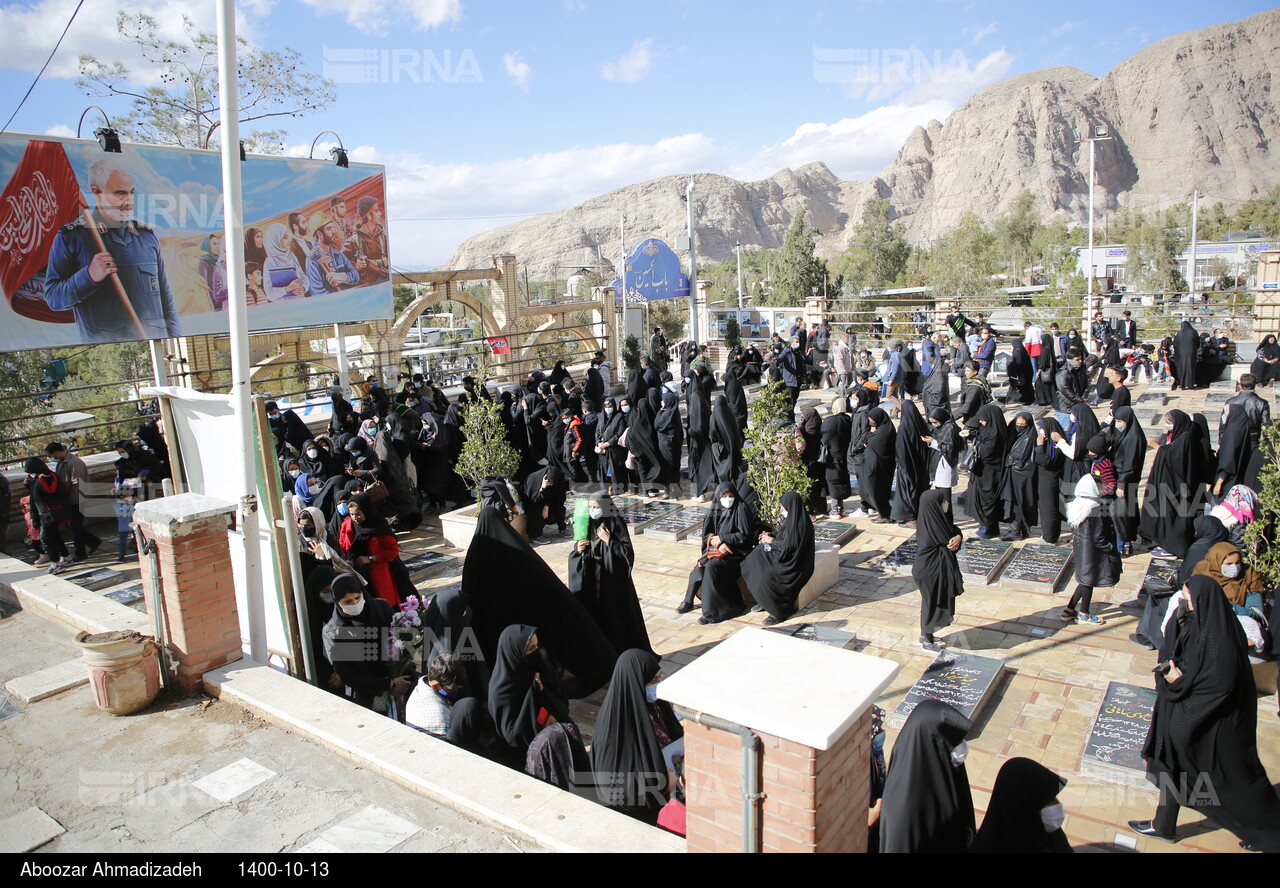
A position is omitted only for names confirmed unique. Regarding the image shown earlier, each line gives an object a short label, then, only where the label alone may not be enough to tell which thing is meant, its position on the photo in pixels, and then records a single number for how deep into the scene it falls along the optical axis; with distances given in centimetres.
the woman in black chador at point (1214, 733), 370
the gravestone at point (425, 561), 845
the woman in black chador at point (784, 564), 645
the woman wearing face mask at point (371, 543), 605
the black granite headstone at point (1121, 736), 432
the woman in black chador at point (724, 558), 667
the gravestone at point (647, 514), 948
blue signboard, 1802
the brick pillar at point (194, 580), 456
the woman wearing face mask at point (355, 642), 487
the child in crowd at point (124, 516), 879
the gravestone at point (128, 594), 765
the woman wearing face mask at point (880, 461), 893
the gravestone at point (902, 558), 770
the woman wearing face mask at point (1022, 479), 799
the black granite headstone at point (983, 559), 730
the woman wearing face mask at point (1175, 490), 738
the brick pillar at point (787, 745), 256
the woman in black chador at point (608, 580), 588
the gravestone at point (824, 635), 607
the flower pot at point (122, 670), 439
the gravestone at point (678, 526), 899
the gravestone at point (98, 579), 816
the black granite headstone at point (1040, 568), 702
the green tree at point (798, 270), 4875
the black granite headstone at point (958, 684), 506
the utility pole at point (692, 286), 1834
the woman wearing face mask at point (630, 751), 385
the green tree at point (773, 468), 696
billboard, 1030
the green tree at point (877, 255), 6041
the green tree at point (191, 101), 2019
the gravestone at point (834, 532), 848
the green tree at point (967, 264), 4944
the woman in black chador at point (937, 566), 588
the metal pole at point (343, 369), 1366
